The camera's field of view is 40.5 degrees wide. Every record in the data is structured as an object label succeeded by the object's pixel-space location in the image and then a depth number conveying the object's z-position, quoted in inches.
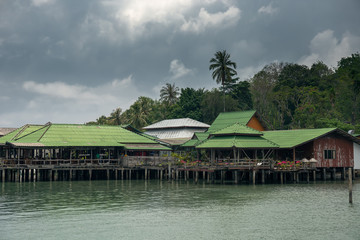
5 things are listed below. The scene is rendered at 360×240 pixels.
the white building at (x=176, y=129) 3602.4
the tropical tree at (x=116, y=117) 5040.8
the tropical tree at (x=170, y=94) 5196.9
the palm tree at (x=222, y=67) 3865.7
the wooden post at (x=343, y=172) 2529.5
